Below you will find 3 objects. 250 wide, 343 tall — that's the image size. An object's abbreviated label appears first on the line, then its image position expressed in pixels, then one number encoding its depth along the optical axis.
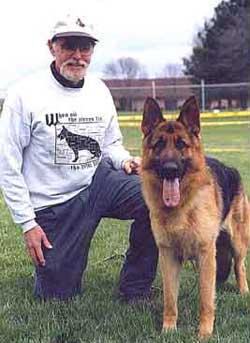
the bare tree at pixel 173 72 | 54.70
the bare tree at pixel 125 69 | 54.11
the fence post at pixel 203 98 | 39.02
